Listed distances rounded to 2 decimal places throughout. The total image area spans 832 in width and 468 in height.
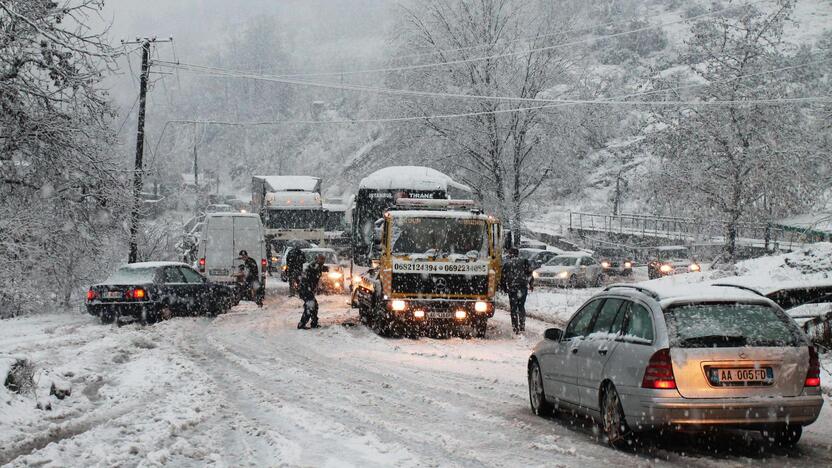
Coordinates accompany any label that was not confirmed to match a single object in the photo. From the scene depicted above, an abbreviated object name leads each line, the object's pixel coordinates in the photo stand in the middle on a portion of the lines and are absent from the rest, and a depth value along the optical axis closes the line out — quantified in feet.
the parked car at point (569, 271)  120.98
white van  92.48
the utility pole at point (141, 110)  96.17
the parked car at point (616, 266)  133.59
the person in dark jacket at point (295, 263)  84.53
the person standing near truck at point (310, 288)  65.62
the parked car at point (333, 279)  106.83
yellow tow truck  60.34
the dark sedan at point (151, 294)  66.64
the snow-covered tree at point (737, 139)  118.32
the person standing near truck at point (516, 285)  64.34
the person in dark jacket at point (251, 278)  84.58
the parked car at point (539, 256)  128.77
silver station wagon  24.21
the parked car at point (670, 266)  125.59
